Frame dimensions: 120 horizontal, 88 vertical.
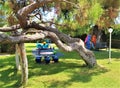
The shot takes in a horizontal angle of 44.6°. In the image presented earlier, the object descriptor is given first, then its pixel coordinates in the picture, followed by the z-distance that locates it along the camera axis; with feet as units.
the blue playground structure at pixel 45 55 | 21.37
